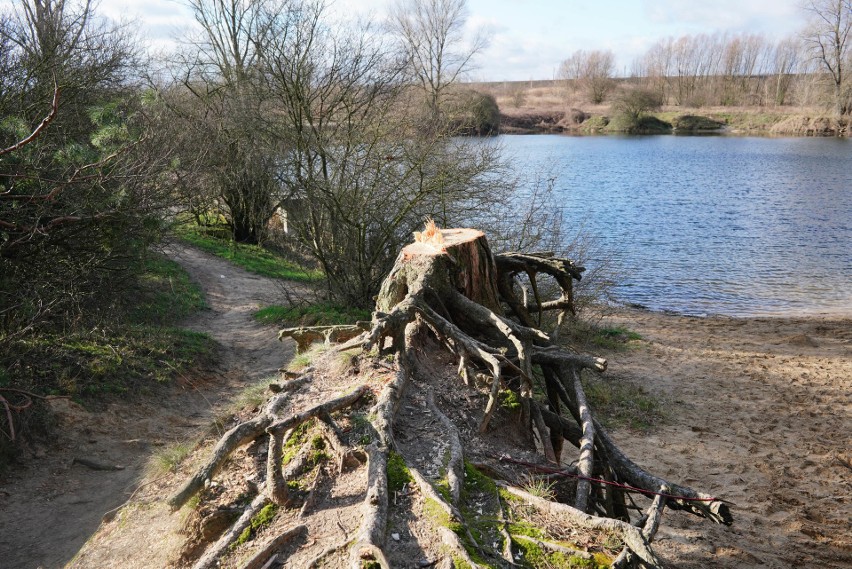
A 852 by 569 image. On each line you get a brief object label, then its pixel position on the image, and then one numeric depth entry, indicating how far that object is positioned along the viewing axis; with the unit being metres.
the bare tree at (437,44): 31.39
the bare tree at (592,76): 80.69
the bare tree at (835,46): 61.12
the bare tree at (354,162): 12.61
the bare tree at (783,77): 71.81
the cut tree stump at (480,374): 3.62
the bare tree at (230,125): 14.88
